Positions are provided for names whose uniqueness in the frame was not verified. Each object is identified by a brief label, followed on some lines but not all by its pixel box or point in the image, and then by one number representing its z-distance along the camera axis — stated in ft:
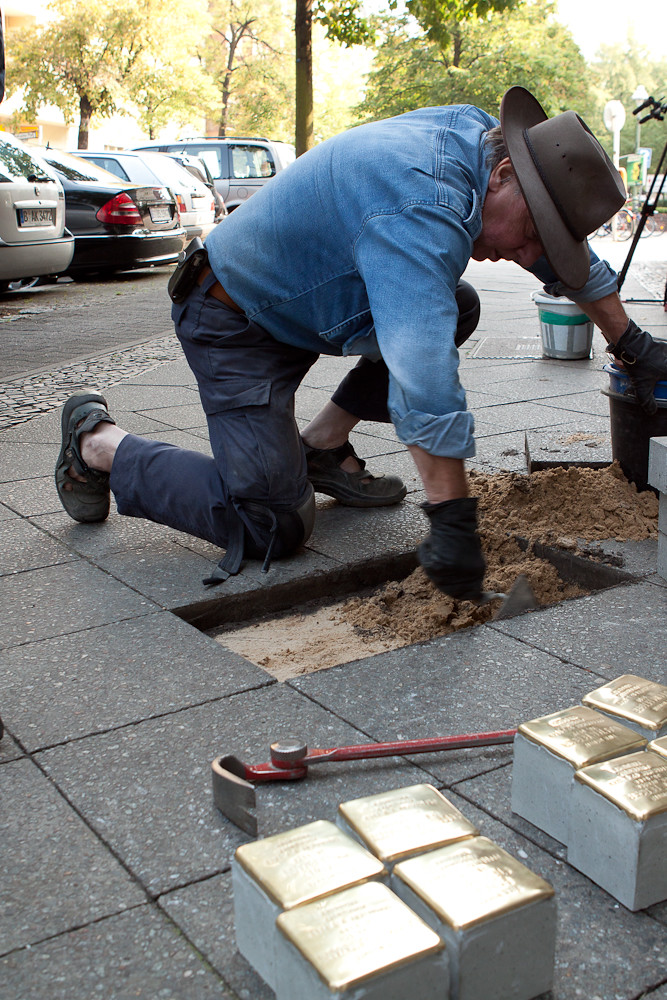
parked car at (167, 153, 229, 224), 50.80
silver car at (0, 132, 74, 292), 30.78
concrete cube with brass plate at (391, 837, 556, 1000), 4.11
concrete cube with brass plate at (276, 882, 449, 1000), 3.81
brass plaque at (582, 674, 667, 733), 5.83
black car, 38.17
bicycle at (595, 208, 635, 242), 77.92
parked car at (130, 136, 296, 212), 56.80
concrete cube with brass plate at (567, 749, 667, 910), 4.83
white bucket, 21.71
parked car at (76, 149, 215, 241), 45.62
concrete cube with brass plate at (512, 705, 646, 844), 5.34
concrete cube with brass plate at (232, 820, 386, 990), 4.31
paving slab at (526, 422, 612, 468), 13.29
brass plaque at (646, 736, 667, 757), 5.42
